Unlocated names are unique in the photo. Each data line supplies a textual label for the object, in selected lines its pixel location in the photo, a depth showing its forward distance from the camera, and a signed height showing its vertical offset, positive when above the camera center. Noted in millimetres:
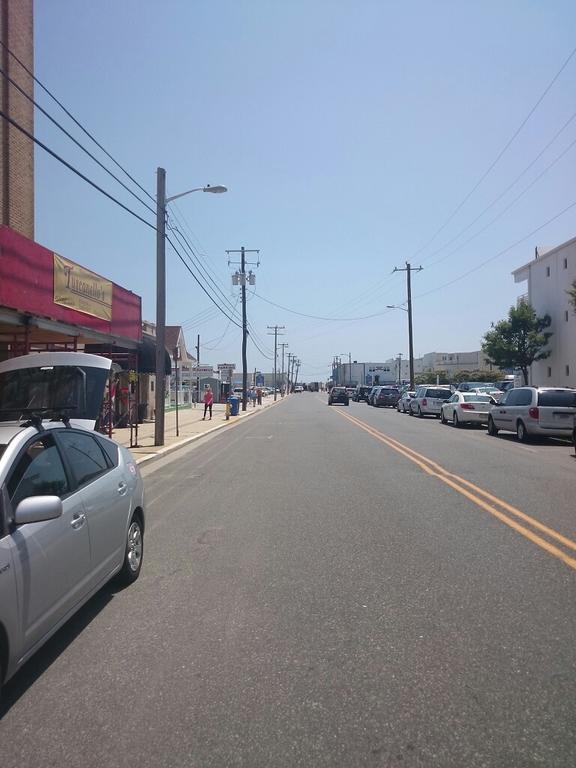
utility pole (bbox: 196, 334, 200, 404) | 61088 -50
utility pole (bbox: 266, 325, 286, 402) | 109062 +7080
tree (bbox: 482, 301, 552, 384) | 49219 +3715
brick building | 20406 +8153
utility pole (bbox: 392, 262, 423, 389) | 54969 +5680
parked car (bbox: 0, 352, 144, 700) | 3787 -903
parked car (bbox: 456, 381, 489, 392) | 51488 +267
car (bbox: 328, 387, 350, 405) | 59969 -670
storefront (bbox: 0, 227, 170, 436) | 14133 +1974
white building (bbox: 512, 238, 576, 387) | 46156 +5960
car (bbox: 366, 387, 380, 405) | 55938 -435
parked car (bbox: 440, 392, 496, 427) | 27078 -726
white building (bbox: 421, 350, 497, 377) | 143625 +6088
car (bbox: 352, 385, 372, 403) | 72812 -504
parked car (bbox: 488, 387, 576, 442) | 19422 -635
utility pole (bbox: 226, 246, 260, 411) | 49812 +6789
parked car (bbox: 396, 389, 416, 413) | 41219 -760
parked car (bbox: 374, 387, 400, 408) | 52500 -512
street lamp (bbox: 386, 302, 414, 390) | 54812 +3816
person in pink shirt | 36662 -591
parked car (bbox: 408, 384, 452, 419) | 34438 -476
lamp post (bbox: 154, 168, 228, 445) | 19766 +2755
